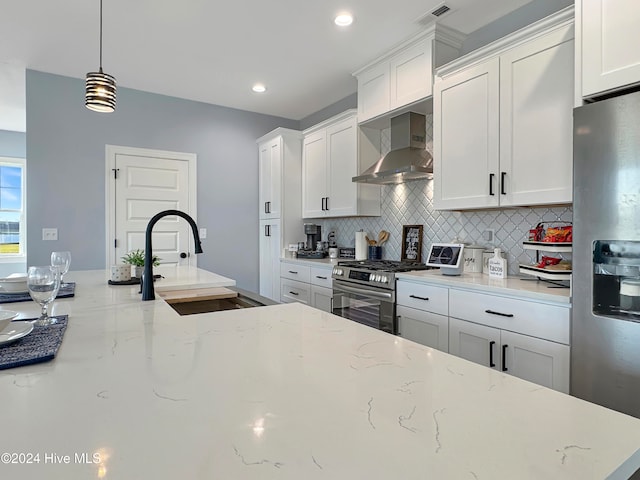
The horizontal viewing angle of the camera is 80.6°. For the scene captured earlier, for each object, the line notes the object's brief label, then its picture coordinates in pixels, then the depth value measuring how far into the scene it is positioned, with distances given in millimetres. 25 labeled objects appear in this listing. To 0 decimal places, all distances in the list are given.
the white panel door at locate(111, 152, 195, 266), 4101
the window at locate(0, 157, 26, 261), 5887
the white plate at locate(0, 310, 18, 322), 1071
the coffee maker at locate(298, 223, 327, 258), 4242
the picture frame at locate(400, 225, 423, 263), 3367
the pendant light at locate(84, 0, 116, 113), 2080
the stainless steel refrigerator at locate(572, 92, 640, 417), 1543
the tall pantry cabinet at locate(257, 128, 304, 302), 4488
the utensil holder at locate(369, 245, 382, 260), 3766
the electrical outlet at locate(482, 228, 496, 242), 2808
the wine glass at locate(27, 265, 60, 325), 1124
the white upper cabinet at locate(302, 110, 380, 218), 3725
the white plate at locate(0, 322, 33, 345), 966
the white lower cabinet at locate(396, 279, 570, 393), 1850
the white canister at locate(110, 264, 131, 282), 2180
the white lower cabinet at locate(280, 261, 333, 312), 3553
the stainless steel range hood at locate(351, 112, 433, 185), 3061
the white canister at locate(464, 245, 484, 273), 2752
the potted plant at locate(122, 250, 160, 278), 2330
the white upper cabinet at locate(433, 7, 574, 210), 2088
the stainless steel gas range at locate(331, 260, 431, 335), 2738
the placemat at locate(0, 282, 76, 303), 1629
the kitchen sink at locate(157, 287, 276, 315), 1967
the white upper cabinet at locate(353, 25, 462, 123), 2873
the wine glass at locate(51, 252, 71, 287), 1964
